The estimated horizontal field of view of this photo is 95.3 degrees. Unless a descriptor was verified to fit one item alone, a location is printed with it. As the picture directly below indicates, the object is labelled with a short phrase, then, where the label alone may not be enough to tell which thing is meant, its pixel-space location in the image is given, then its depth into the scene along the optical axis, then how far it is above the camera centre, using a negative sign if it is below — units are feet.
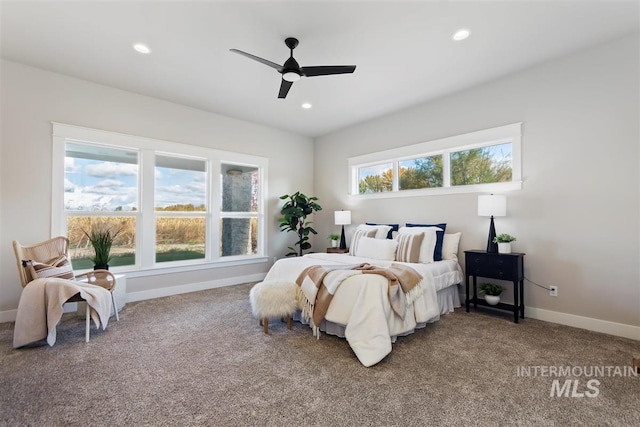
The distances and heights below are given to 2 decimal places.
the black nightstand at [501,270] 10.73 -2.03
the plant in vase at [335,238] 18.30 -1.28
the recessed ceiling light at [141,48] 10.05 +5.97
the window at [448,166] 12.45 +2.62
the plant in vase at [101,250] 11.69 -1.28
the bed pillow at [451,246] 13.10 -1.30
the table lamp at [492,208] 11.44 +0.37
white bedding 7.84 -2.84
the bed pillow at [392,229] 15.11 -0.60
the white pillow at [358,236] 14.83 -0.97
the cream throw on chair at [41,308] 8.46 -2.64
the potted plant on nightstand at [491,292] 11.64 -3.08
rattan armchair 9.38 -1.37
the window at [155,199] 12.80 +0.98
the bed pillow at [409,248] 12.40 -1.31
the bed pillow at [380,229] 14.91 -0.59
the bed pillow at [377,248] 12.99 -1.42
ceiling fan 9.04 +4.68
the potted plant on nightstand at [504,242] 11.36 -0.97
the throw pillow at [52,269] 9.39 -1.71
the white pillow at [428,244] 12.37 -1.15
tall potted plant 18.39 +0.24
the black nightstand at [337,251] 16.85 -1.94
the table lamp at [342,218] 17.69 -0.02
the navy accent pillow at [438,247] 12.82 -1.31
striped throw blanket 8.79 -2.18
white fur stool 9.59 -2.74
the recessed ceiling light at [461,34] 9.21 +5.90
